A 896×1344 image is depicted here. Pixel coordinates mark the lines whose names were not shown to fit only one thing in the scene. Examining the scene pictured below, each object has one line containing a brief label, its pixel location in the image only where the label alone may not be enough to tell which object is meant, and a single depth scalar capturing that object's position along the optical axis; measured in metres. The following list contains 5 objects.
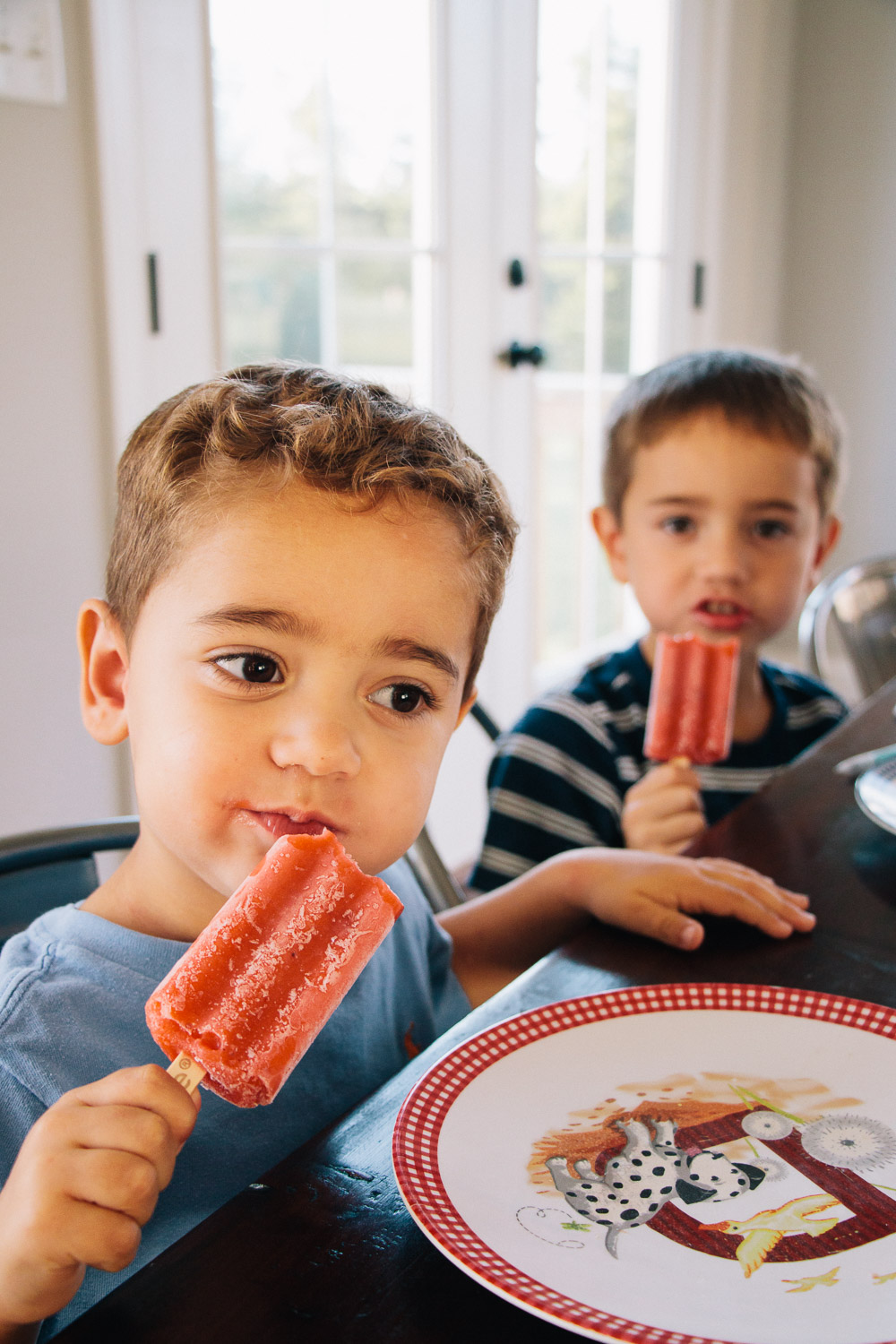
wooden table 0.54
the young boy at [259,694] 0.83
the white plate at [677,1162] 0.55
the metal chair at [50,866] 1.12
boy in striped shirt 1.69
